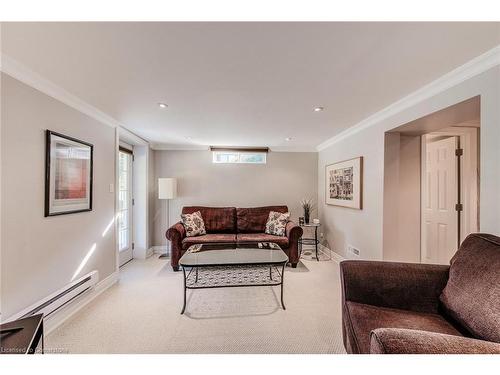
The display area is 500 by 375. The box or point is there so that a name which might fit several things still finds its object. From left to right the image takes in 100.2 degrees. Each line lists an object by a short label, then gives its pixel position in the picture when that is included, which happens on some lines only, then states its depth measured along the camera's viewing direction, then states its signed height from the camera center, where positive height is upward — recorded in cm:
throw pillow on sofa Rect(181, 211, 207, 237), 353 -64
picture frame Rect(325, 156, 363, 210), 297 +9
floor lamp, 389 -2
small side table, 429 -110
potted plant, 409 -37
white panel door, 283 -18
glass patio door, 349 -34
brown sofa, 324 -75
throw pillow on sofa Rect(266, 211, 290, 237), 363 -63
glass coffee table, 227 -84
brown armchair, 77 -61
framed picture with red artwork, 178 +11
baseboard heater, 161 -98
